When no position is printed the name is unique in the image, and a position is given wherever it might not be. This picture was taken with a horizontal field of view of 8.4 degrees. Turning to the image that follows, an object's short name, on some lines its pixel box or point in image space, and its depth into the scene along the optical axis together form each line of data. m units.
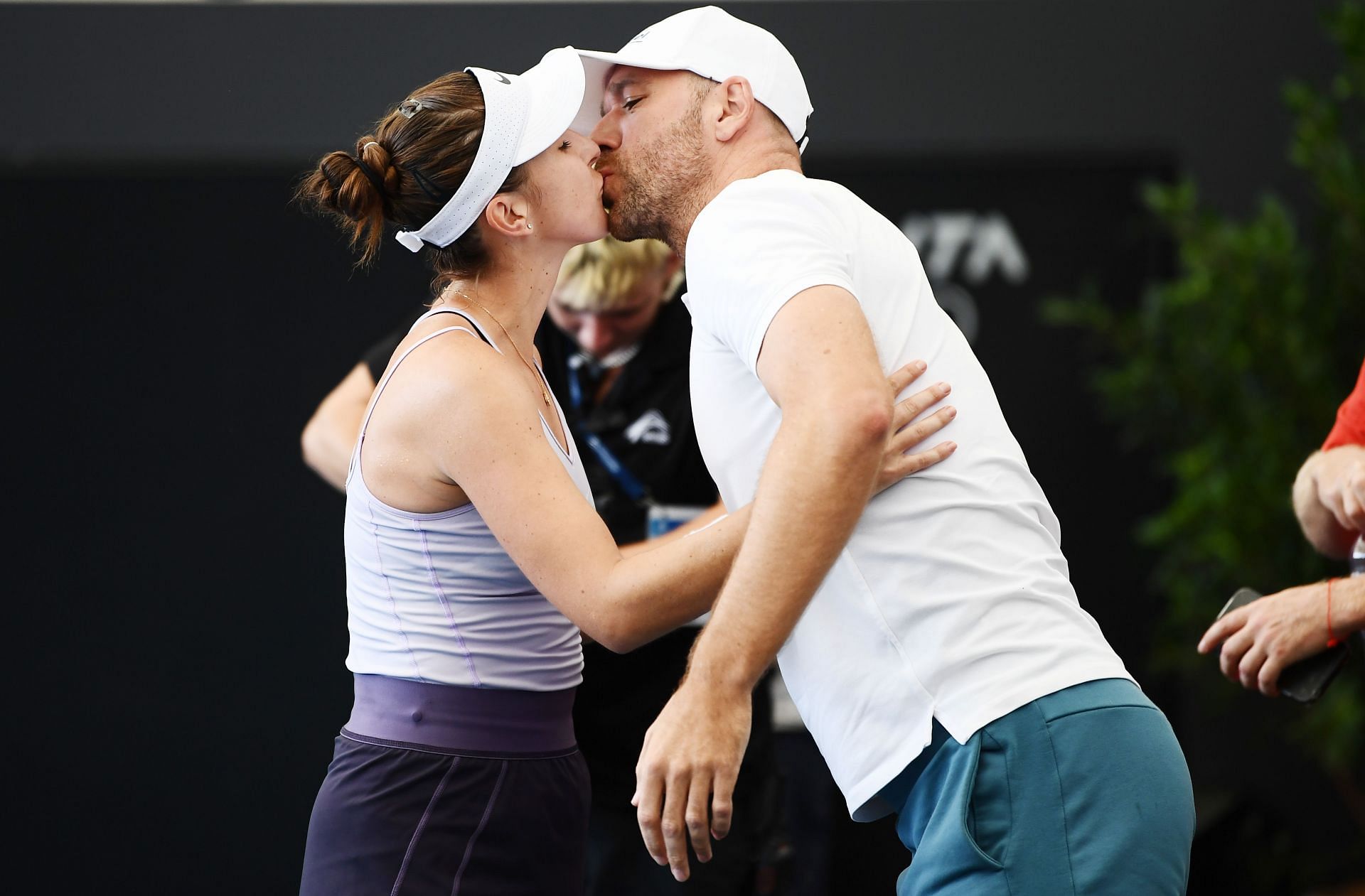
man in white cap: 8.72
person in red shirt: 9.20
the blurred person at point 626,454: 9.58
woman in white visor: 8.90
